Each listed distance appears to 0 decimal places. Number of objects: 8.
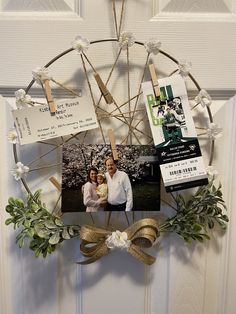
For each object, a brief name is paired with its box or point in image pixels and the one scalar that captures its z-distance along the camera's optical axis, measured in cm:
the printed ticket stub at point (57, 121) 72
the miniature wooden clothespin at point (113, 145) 74
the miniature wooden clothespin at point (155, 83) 72
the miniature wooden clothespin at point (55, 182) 77
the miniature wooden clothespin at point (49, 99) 72
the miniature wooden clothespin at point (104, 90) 72
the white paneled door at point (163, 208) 76
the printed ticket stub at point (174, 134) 73
